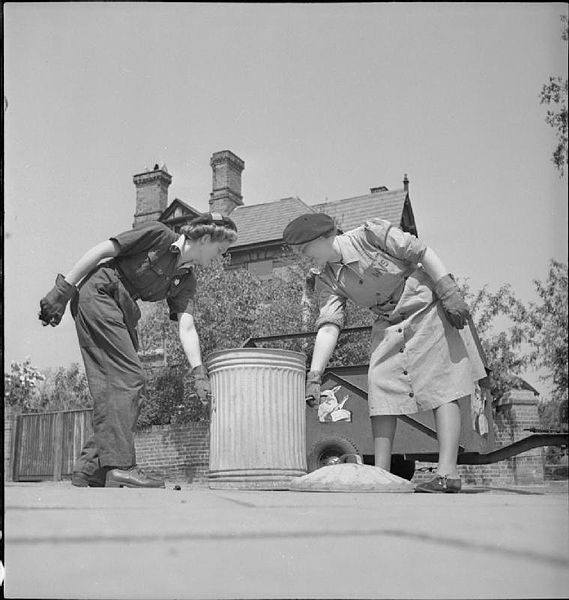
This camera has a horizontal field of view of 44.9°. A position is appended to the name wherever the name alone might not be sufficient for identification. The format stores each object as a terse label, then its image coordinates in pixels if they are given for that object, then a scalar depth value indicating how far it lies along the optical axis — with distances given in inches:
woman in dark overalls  121.4
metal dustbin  147.4
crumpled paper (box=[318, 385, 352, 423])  220.5
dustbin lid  106.3
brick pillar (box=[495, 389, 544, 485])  442.0
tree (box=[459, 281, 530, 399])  553.3
